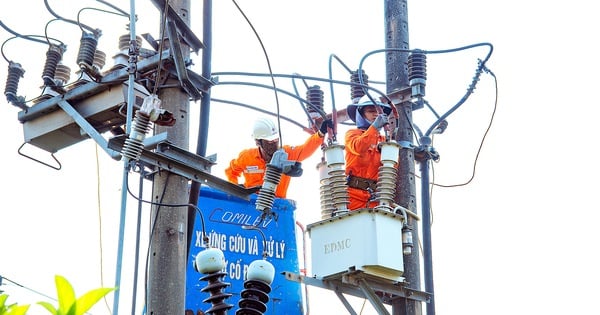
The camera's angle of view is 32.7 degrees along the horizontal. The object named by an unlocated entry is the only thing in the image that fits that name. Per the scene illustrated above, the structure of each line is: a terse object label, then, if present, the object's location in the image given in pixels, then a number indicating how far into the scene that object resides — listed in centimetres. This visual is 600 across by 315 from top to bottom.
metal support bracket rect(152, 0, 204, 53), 725
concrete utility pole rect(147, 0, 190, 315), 664
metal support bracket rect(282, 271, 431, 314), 848
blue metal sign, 920
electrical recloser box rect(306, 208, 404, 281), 834
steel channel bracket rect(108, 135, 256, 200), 677
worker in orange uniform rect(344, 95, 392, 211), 928
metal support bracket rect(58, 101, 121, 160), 669
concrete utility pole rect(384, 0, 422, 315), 909
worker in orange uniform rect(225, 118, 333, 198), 1032
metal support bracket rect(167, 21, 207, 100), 713
